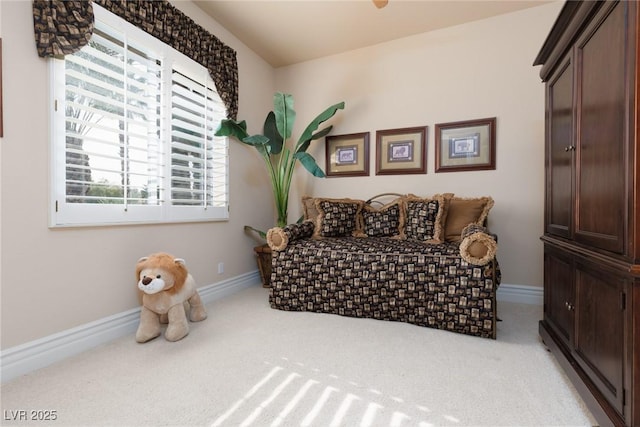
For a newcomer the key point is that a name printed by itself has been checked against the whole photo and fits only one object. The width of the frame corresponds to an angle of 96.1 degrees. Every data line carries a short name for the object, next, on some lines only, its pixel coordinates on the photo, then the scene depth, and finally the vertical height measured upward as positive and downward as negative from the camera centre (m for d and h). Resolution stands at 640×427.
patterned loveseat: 1.98 -0.41
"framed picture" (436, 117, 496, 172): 2.85 +0.66
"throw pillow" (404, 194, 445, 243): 2.60 -0.09
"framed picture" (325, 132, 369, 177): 3.43 +0.68
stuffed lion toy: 1.88 -0.58
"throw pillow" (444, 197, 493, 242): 2.60 -0.05
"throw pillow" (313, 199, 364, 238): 2.86 -0.08
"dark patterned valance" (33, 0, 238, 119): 1.62 +1.38
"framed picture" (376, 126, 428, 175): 3.14 +0.67
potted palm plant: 3.05 +0.72
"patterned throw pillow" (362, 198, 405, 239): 2.87 -0.11
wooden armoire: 0.98 +0.02
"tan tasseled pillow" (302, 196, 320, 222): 2.99 +0.02
